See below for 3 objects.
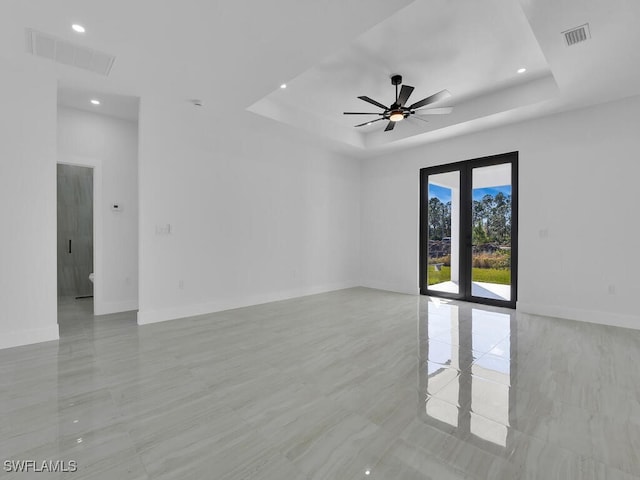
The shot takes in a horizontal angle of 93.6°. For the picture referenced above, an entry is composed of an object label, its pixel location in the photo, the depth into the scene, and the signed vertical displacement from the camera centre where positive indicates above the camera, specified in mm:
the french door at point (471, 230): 5242 +111
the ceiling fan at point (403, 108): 3837 +1790
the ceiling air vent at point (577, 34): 2716 +1877
